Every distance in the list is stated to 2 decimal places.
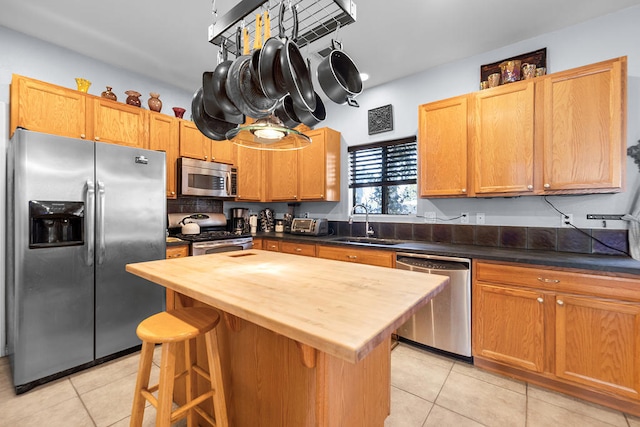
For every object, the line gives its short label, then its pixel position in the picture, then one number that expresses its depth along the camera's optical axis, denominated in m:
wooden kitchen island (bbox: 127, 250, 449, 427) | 0.86
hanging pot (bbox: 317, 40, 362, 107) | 1.27
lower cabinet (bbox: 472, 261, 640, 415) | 1.74
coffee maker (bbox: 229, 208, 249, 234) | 4.04
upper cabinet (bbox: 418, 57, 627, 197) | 2.02
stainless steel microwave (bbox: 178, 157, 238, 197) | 3.28
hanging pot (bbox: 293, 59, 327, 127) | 1.48
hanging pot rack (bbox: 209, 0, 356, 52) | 1.22
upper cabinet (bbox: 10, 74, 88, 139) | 2.29
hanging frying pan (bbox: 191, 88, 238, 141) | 1.57
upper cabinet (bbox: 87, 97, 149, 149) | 2.69
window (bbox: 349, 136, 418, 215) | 3.31
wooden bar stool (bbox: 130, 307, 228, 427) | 1.24
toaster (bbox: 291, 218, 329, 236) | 3.66
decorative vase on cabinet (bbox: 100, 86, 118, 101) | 2.81
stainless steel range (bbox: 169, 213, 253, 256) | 3.07
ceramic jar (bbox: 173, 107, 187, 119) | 3.36
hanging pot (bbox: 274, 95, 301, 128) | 1.53
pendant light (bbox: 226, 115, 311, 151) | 1.43
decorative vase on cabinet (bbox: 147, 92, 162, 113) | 3.14
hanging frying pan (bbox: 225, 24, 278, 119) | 1.31
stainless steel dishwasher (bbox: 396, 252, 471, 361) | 2.28
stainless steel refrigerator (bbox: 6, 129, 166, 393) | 2.00
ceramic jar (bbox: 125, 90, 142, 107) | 2.98
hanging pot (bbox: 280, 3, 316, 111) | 1.06
